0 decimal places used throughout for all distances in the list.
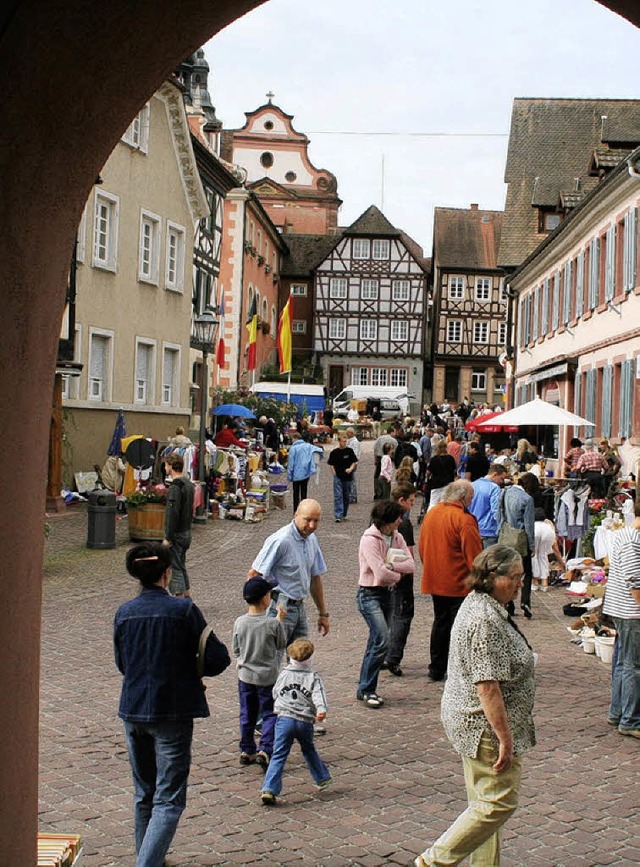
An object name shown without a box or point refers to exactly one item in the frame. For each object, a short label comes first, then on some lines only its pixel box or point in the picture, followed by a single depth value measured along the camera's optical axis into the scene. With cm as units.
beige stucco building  2577
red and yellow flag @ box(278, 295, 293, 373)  4335
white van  5962
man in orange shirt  987
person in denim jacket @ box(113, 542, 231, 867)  523
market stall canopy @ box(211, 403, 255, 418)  3338
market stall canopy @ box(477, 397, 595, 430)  2108
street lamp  2081
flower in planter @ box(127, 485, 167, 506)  1861
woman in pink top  911
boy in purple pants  732
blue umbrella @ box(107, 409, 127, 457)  2442
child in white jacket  661
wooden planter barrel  1862
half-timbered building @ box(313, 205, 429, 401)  6912
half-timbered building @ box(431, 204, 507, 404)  7144
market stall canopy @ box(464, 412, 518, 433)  2792
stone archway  394
